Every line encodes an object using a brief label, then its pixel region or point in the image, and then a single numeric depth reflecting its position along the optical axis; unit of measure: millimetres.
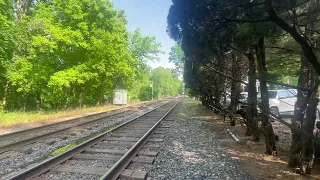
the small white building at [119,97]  24640
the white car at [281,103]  12183
